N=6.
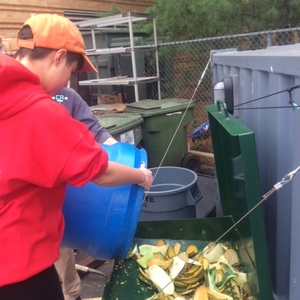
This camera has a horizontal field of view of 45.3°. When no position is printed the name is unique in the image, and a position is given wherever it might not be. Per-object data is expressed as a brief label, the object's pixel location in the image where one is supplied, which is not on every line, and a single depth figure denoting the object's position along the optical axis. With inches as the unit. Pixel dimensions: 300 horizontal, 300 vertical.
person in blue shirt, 93.6
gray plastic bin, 109.3
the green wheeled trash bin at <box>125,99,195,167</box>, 180.1
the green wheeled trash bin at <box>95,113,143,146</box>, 153.9
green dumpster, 54.7
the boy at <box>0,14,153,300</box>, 47.1
